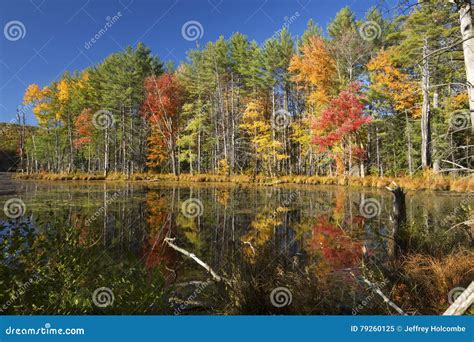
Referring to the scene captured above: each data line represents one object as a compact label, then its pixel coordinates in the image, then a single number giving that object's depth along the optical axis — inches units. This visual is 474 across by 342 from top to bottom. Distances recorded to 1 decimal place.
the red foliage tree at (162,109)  1184.2
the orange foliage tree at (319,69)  971.9
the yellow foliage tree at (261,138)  1107.9
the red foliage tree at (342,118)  836.0
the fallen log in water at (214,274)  164.2
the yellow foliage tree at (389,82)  856.3
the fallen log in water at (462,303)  101.5
